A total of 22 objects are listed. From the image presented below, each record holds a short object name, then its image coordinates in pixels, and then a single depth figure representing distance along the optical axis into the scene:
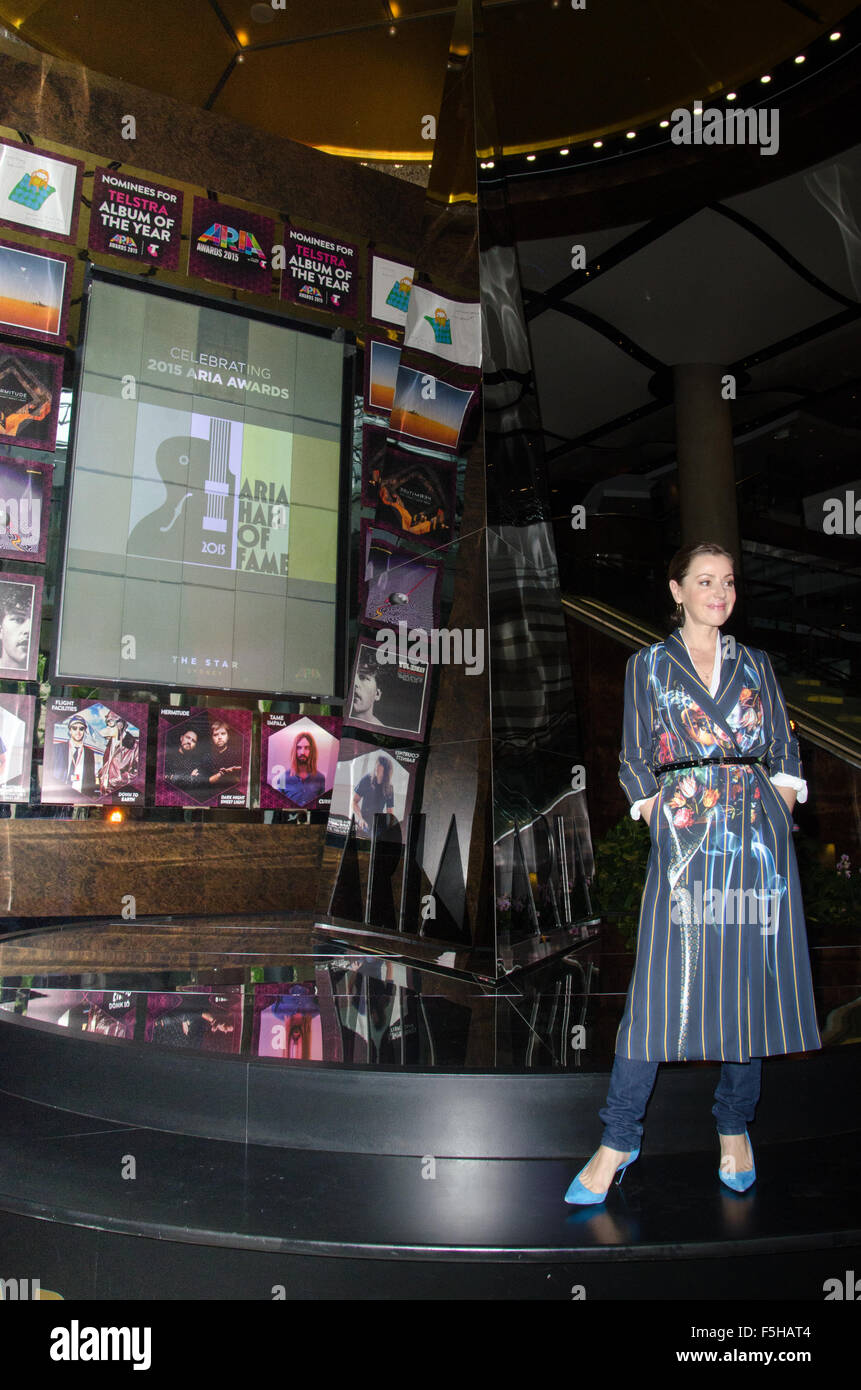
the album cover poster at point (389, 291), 6.64
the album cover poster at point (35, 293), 5.41
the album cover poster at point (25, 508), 5.29
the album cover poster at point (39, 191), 5.47
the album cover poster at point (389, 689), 4.26
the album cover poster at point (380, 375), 6.54
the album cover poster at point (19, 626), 5.27
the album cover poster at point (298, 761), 6.00
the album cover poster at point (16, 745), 5.24
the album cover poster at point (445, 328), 4.27
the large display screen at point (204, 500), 5.58
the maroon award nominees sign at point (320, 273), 6.37
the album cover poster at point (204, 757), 5.73
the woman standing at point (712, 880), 2.19
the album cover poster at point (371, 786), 4.21
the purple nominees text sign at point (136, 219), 5.77
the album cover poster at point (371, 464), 6.44
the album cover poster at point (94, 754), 5.39
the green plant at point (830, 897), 5.82
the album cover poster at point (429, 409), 4.25
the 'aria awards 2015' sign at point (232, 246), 6.08
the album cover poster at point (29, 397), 5.36
